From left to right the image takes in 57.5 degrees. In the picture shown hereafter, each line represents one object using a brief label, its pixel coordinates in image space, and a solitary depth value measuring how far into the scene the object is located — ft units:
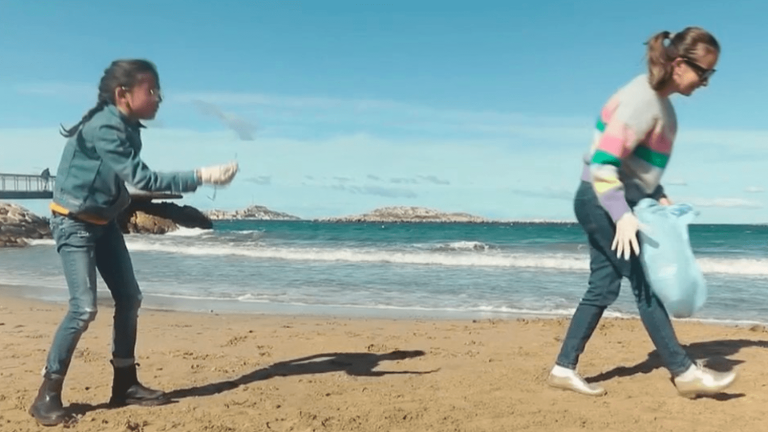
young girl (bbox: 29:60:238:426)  10.64
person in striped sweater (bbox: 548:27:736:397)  10.75
